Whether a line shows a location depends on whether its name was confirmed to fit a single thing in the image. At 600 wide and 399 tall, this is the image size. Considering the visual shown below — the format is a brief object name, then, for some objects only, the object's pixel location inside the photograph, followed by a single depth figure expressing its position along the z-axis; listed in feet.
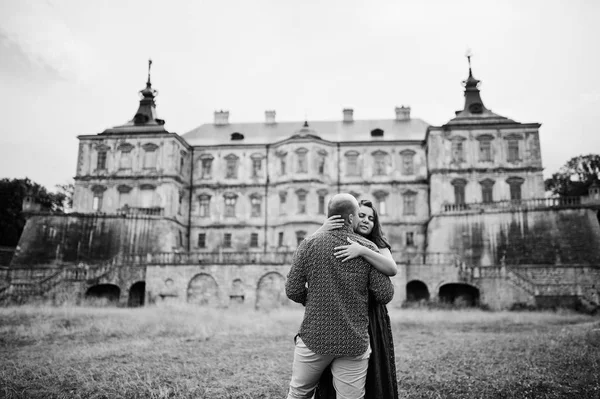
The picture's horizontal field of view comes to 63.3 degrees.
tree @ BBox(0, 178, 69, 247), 151.74
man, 13.66
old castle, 96.94
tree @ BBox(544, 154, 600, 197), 158.94
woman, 13.91
